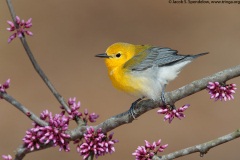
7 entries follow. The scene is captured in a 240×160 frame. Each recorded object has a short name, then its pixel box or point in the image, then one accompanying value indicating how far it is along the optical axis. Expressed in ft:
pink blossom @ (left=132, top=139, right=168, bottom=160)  17.40
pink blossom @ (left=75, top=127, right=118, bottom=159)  18.51
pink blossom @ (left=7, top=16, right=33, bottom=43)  19.13
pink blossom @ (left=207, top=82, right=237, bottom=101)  16.72
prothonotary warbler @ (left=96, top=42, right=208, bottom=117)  23.44
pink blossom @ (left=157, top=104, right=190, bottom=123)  18.17
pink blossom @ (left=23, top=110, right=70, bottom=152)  18.38
